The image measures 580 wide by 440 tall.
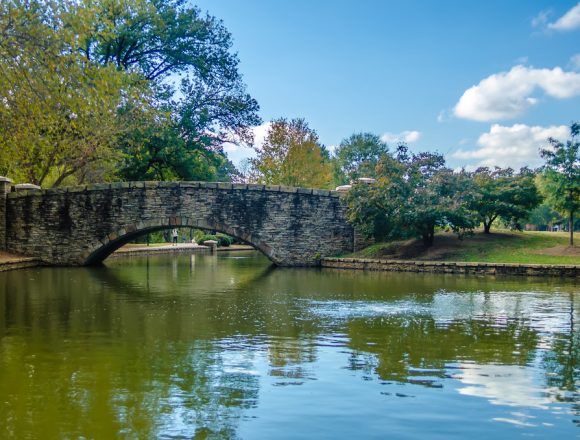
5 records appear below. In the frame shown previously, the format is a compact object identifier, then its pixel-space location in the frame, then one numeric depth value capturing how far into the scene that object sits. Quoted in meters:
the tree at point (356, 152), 71.19
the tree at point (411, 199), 23.42
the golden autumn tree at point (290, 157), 47.38
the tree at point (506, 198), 24.45
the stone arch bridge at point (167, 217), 26.33
